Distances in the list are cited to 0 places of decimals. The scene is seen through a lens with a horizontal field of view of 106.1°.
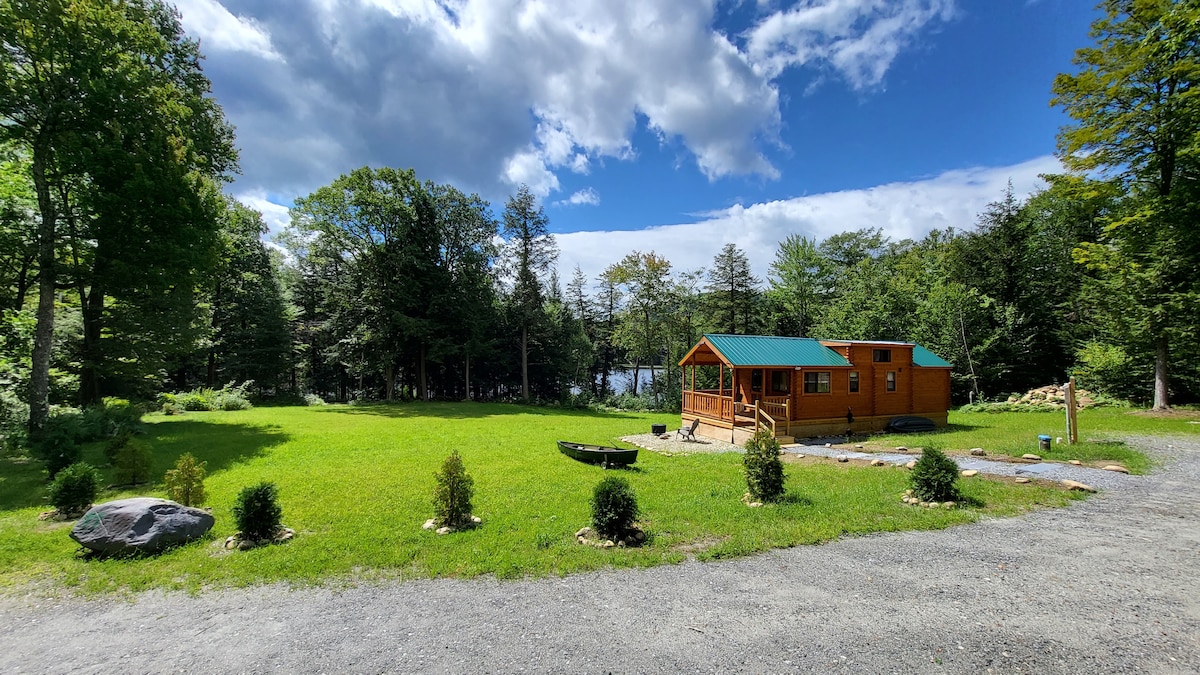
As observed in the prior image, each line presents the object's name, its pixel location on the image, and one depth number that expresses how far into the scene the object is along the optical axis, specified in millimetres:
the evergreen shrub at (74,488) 7547
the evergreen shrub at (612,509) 6434
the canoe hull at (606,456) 12102
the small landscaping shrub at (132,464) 9703
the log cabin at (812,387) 17984
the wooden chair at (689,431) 17862
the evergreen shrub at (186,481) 7684
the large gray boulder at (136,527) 6102
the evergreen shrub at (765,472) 8195
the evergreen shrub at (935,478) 8086
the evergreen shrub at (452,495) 7078
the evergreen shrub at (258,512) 6410
